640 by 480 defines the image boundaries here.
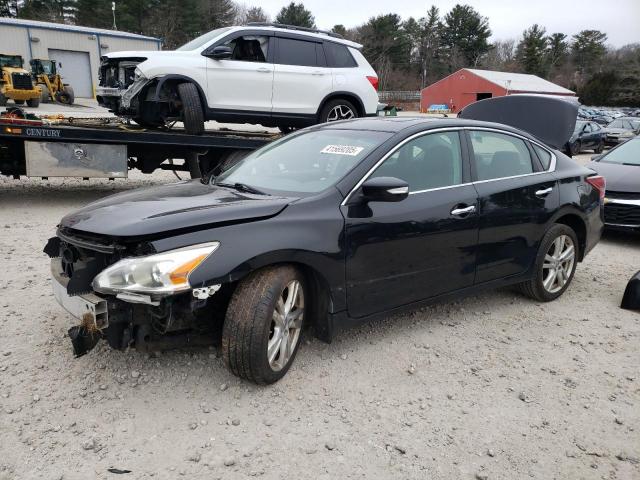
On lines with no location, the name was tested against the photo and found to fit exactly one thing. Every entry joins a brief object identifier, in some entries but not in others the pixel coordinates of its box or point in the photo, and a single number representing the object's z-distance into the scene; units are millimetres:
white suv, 7625
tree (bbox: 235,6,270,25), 72500
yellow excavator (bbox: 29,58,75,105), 27859
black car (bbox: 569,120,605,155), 20141
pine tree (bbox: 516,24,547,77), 86500
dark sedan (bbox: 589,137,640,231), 7039
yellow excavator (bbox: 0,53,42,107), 24375
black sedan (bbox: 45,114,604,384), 2762
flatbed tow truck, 6934
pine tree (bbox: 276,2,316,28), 71562
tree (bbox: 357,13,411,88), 79688
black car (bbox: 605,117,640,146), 23188
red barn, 59562
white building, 36438
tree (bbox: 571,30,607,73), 90625
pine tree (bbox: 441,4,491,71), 87500
